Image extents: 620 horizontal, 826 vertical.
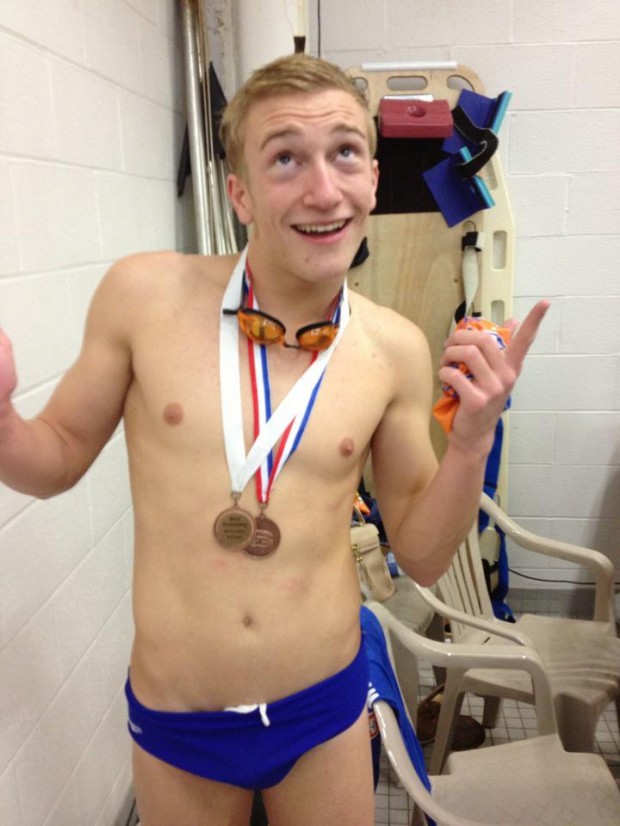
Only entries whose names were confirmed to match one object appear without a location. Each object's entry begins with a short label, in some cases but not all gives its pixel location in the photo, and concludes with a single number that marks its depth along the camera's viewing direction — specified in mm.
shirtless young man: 1014
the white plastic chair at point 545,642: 1919
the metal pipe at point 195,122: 2162
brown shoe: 2244
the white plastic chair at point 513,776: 1316
